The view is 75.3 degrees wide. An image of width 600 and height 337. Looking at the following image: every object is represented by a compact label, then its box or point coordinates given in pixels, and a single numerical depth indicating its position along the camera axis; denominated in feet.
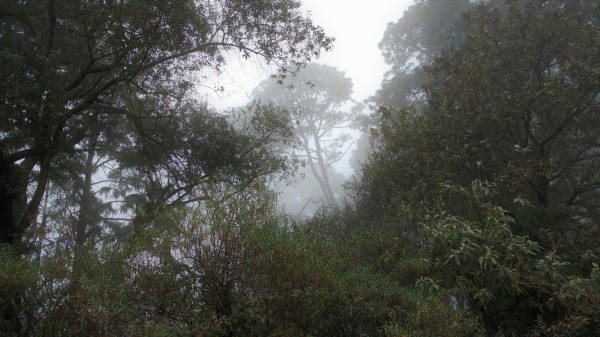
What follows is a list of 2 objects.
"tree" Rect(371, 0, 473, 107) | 48.16
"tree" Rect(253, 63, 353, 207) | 87.71
